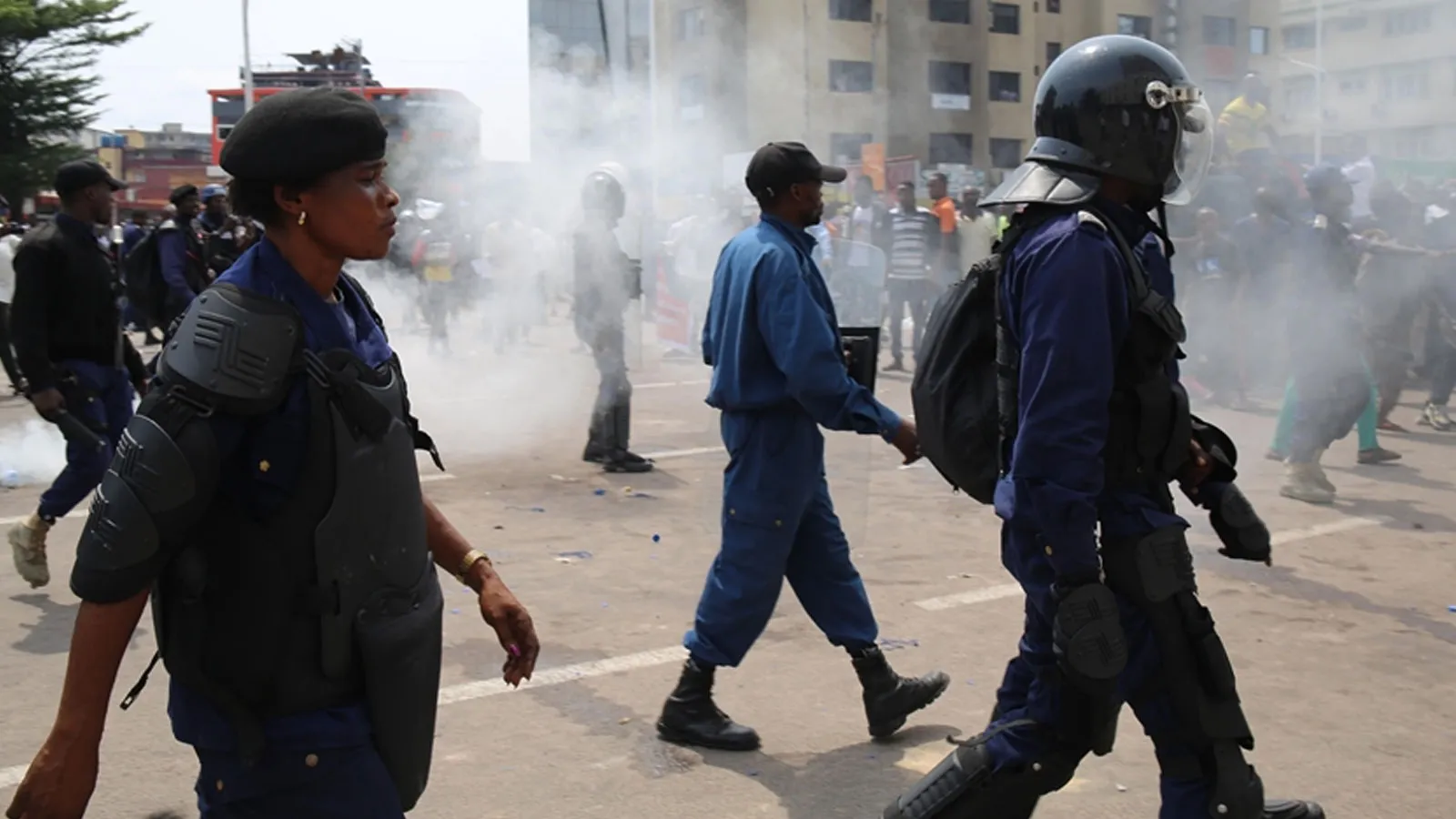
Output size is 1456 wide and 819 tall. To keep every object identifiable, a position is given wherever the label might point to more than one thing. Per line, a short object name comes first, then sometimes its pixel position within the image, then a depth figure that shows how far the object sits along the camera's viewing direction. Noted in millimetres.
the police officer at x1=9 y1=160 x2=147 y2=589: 5324
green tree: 31656
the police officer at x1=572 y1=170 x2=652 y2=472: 8227
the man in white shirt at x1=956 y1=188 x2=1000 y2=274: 13516
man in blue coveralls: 3764
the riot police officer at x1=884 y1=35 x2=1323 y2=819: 2338
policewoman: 1757
